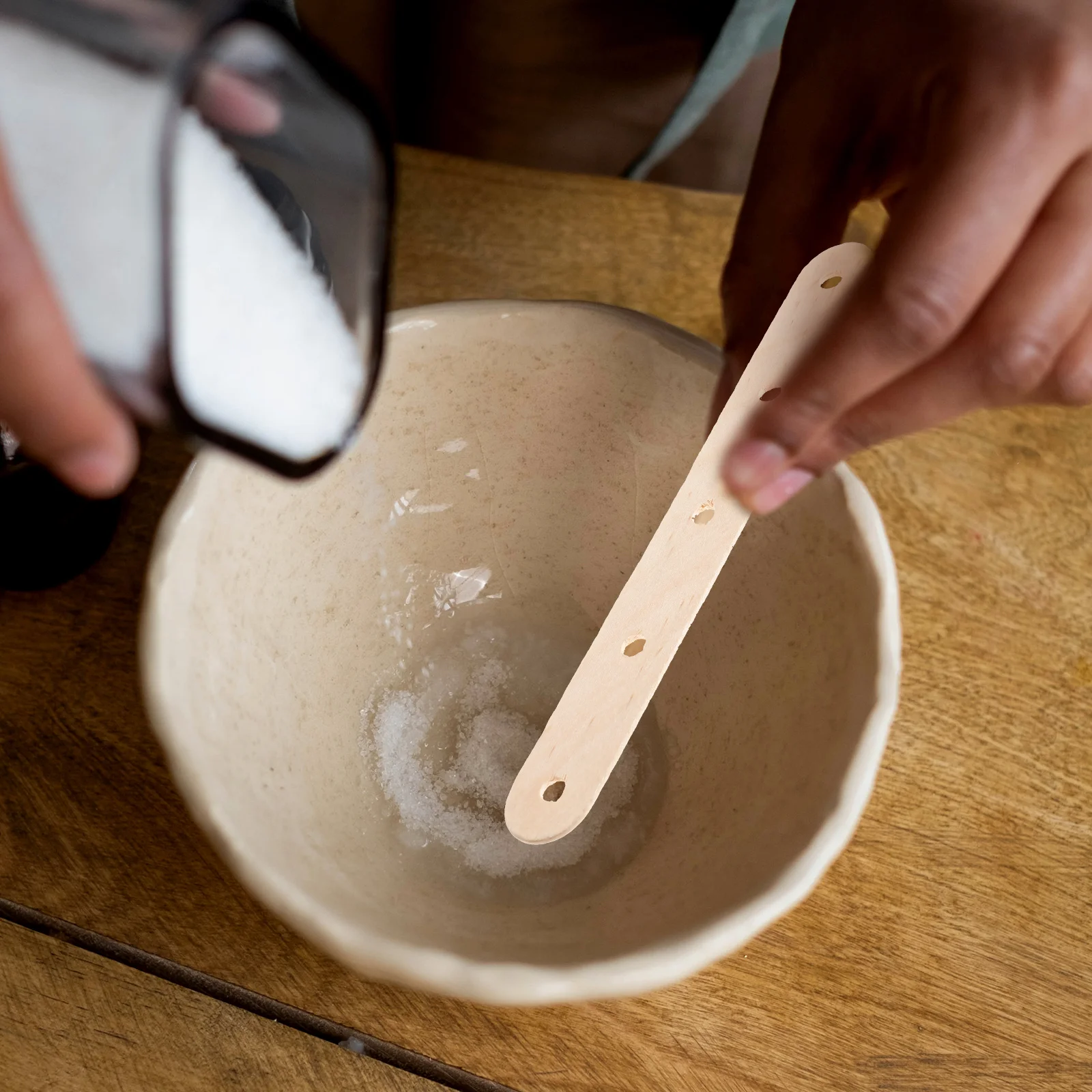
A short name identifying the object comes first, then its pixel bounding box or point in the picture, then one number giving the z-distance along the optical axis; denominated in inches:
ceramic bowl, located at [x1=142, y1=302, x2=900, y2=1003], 15.0
